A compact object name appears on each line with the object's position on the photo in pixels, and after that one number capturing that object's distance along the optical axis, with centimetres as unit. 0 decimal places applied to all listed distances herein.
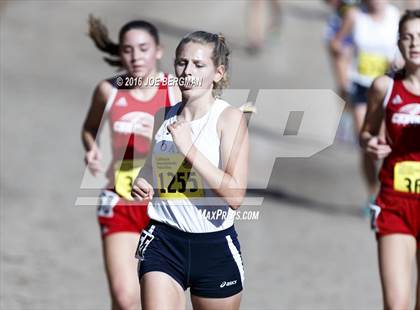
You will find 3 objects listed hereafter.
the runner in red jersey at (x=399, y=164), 1189
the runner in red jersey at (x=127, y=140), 1245
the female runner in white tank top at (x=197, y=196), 1013
